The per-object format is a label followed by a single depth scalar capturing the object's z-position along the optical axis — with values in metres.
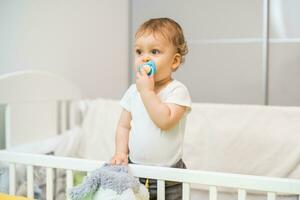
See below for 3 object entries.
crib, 0.74
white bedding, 1.21
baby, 0.86
